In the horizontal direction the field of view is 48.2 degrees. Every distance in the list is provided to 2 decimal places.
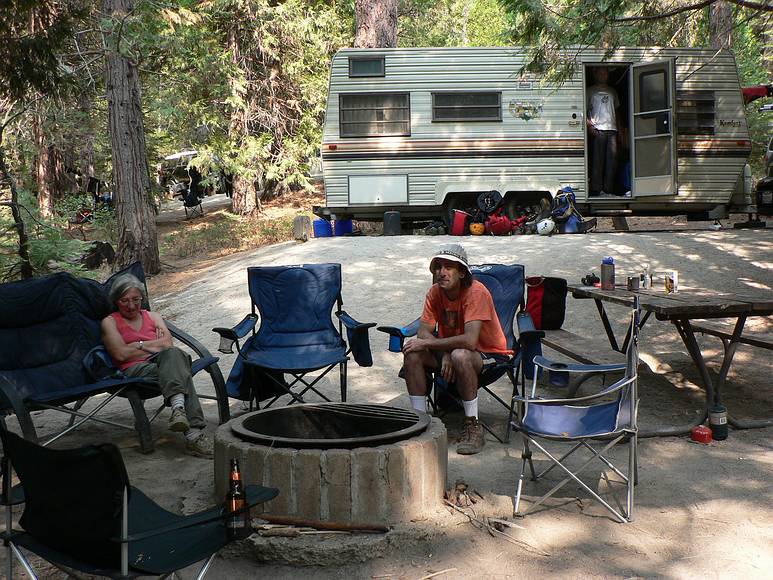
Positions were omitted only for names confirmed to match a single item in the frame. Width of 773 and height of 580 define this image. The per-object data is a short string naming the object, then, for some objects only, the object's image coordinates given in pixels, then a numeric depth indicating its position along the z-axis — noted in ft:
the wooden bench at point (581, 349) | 15.55
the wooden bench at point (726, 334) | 15.20
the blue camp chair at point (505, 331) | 14.44
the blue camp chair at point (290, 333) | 15.75
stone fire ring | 10.53
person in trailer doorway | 35.91
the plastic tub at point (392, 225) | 35.63
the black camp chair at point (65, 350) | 13.94
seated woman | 13.85
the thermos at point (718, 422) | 14.17
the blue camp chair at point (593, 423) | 10.89
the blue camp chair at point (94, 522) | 6.77
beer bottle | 7.75
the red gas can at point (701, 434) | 14.11
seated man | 14.07
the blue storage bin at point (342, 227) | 37.86
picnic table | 14.07
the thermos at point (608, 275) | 17.83
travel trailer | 36.04
